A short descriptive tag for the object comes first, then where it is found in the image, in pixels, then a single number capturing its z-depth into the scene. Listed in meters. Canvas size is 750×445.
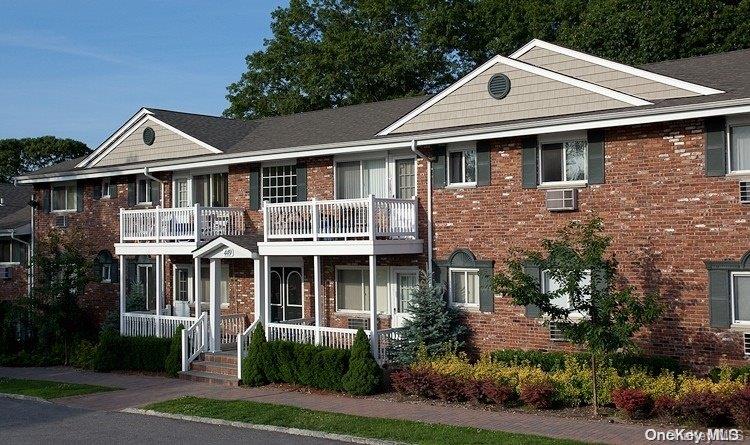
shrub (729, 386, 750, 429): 13.84
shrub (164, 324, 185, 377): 22.66
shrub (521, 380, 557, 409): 16.23
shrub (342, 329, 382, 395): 18.80
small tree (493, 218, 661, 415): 15.46
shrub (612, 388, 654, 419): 15.02
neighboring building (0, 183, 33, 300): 31.56
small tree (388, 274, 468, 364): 19.59
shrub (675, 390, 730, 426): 14.04
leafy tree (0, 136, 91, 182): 74.50
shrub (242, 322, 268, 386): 20.67
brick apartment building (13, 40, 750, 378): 17.05
